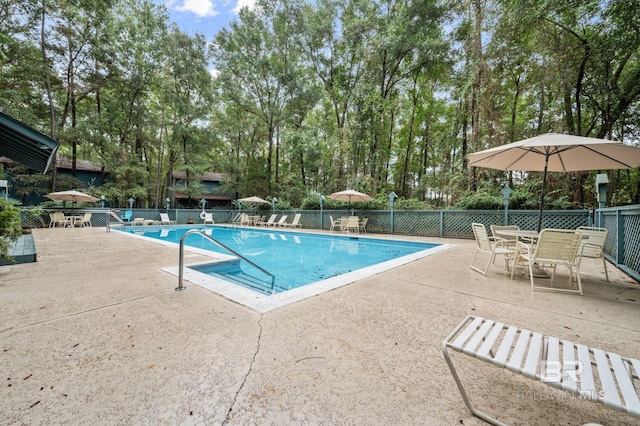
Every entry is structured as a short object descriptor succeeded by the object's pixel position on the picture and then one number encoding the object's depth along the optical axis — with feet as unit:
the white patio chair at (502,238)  11.93
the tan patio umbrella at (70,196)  37.52
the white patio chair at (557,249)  9.28
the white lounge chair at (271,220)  46.96
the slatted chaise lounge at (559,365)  2.77
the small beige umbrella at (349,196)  32.55
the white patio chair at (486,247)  11.81
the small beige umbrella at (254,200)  45.24
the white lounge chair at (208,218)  51.76
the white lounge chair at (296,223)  42.14
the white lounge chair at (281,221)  45.44
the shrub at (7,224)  10.53
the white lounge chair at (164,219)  50.23
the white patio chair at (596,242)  10.99
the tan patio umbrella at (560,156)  10.55
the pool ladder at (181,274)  9.00
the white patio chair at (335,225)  36.83
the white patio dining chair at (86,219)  42.78
